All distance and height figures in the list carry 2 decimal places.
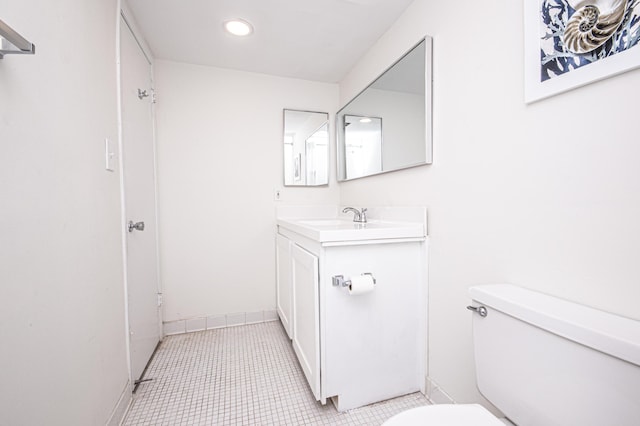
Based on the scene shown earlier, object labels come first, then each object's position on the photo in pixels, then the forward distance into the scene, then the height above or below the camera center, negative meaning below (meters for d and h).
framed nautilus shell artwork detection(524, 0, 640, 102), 0.66 +0.45
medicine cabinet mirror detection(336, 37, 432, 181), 1.36 +0.54
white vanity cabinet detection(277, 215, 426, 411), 1.24 -0.57
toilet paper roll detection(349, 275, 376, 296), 1.18 -0.36
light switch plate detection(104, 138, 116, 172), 1.17 +0.23
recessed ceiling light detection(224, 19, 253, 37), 1.61 +1.11
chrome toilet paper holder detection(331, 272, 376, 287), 1.21 -0.35
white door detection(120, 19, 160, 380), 1.42 +0.04
